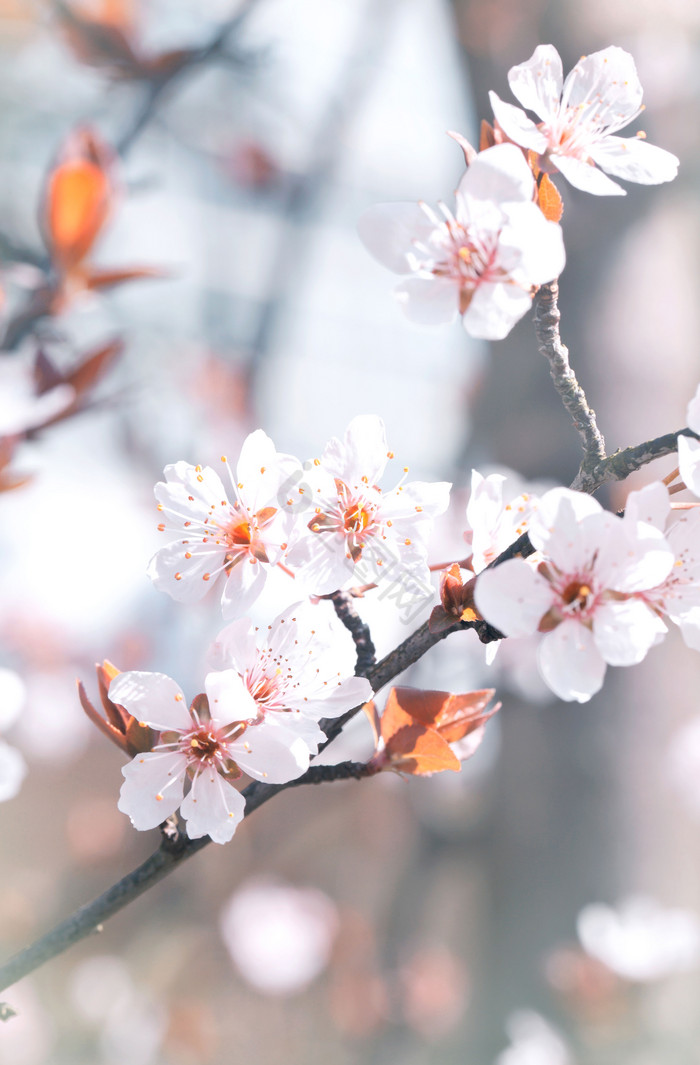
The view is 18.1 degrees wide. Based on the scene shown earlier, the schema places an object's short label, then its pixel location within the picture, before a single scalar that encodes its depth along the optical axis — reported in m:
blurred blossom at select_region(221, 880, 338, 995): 1.21
